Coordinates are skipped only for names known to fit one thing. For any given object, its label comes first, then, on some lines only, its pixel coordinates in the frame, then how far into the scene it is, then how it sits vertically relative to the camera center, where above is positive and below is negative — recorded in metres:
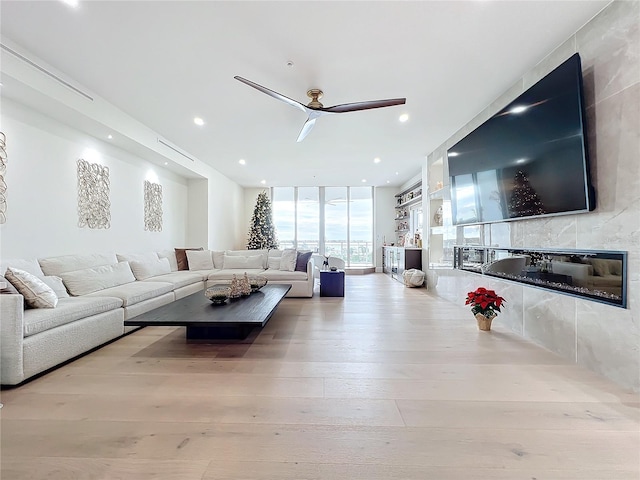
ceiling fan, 2.78 +1.48
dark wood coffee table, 2.41 -0.66
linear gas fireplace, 2.03 -0.24
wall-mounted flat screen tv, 2.19 +0.86
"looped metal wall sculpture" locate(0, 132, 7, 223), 2.83 +0.67
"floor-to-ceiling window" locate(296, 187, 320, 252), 9.38 +0.78
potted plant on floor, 3.08 -0.69
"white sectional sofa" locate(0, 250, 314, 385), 1.99 -0.56
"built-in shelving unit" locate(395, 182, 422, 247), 7.26 +1.11
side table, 5.09 -0.75
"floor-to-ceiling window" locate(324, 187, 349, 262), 9.38 +0.68
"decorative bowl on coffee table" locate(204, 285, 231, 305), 3.07 -0.57
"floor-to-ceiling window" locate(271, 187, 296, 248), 9.38 +0.98
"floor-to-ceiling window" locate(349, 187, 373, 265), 9.37 +0.51
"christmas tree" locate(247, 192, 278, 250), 8.51 +0.50
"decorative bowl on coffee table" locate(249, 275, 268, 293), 3.71 -0.54
